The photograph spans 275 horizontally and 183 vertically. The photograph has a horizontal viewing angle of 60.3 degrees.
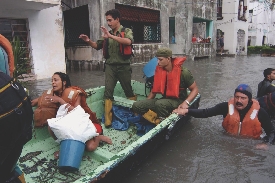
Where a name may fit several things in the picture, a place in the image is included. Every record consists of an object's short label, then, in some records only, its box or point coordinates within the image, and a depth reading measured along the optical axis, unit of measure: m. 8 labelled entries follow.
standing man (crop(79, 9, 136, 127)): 4.10
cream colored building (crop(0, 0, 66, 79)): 7.59
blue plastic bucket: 2.69
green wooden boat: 2.26
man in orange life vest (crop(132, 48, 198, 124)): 3.76
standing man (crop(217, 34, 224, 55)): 22.35
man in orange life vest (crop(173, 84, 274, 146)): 3.44
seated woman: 3.16
